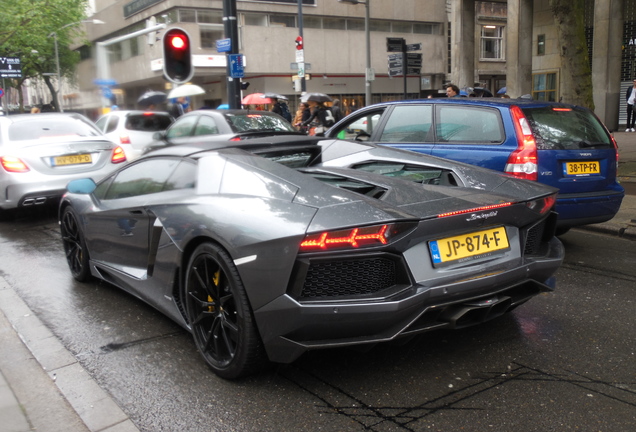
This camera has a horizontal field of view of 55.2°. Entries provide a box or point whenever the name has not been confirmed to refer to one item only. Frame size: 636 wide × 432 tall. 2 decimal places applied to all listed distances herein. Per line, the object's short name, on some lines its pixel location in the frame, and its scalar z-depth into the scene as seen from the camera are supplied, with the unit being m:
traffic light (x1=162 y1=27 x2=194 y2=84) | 9.83
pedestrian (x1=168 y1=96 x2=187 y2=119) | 15.82
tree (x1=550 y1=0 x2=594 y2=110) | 10.89
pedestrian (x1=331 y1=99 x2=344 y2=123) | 15.10
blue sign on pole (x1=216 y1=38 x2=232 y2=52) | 10.77
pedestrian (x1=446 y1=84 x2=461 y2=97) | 11.59
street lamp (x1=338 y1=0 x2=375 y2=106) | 22.77
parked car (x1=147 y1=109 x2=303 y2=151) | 8.98
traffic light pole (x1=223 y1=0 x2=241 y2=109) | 10.53
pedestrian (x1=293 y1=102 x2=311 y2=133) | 13.88
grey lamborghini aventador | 2.91
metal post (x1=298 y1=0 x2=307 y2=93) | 24.77
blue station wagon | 5.69
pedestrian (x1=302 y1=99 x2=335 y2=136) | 13.44
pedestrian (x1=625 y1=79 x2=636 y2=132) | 19.19
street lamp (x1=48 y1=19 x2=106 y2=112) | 39.49
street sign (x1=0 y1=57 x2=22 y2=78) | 39.69
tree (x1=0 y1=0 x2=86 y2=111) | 37.38
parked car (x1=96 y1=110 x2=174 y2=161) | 13.25
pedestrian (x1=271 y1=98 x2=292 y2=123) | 15.46
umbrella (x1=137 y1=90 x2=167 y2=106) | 17.75
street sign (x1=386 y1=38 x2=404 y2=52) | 15.52
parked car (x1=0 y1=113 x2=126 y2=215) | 8.27
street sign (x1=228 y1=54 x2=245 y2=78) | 10.85
